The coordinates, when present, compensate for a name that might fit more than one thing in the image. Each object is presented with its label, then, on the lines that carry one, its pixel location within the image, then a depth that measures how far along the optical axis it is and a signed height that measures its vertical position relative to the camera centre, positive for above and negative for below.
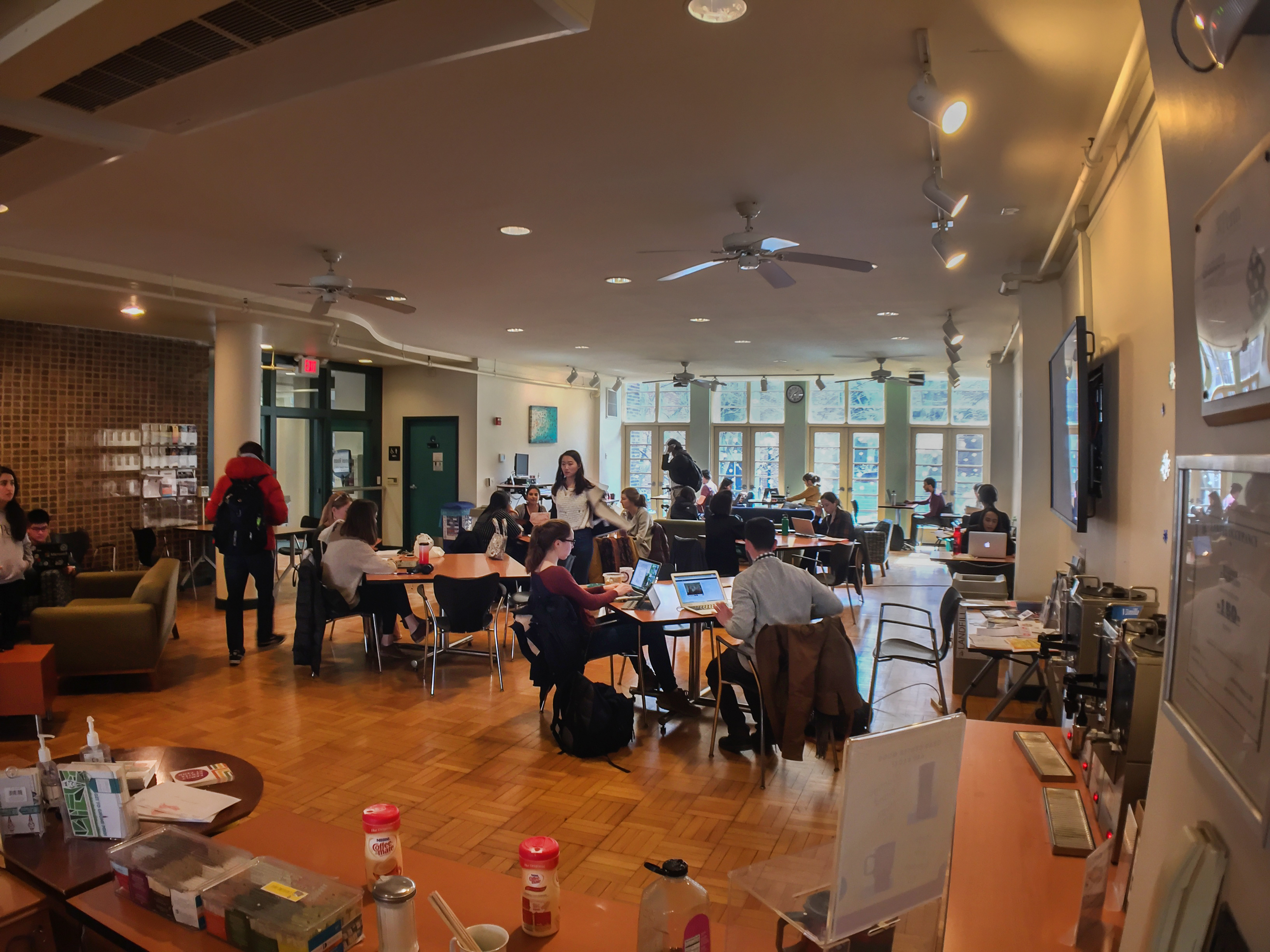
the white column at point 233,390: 8.36 +0.78
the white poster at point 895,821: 1.17 -0.53
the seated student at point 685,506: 10.73 -0.47
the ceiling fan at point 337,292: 5.52 +1.24
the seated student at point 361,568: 5.95 -0.74
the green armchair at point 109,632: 5.48 -1.14
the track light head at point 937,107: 2.69 +1.21
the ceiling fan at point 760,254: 4.33 +1.19
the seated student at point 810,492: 12.86 -0.32
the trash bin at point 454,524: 8.63 -0.63
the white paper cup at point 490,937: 1.51 -0.88
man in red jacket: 6.36 -0.70
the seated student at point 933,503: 13.32 -0.50
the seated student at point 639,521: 7.31 -0.47
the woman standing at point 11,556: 5.34 -0.62
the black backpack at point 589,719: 4.46 -1.38
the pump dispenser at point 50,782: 2.28 -0.89
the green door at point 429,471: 12.85 -0.05
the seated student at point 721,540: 7.61 -0.65
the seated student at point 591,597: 4.64 -0.77
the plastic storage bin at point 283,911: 1.54 -0.87
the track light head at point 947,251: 4.10 +1.13
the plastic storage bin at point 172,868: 1.71 -0.89
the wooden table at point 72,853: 1.95 -0.99
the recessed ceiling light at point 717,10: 2.45 +1.40
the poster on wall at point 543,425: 14.27 +0.79
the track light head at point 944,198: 3.37 +1.15
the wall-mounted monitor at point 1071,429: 3.87 +0.24
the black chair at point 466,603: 5.66 -0.95
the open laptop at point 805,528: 9.00 -0.62
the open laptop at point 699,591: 4.84 -0.73
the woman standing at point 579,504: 7.18 -0.31
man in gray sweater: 4.12 -0.64
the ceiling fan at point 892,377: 12.37 +1.51
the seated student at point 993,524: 7.61 -0.47
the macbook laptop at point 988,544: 6.90 -0.60
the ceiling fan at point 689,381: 13.17 +1.53
